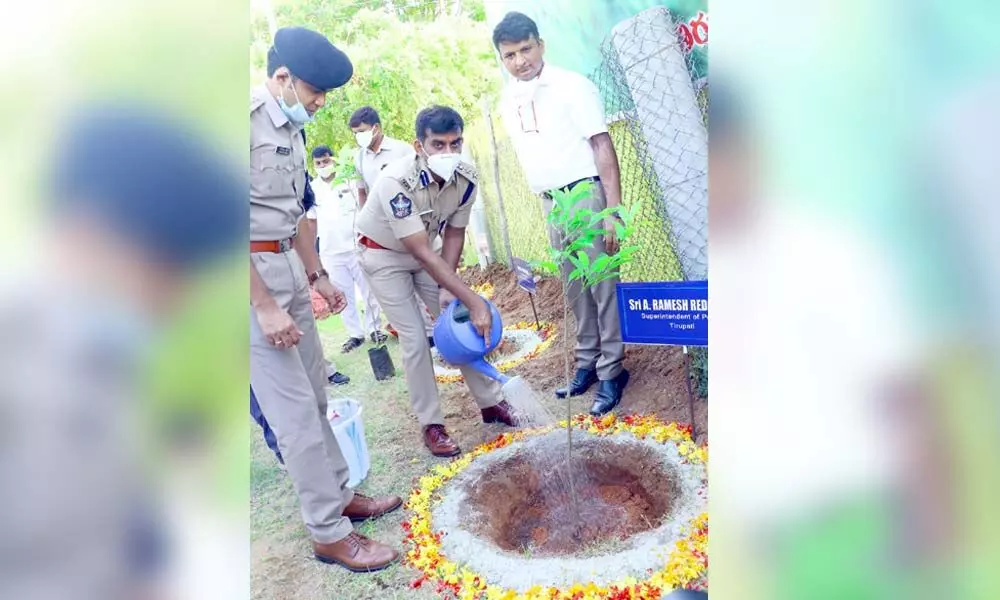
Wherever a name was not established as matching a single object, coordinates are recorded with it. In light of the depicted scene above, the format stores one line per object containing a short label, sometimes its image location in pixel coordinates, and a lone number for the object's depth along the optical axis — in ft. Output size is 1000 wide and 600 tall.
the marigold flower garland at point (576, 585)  6.32
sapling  7.24
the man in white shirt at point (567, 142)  10.56
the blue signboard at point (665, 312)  7.84
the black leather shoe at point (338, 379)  15.80
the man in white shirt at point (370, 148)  15.12
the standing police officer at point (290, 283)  6.84
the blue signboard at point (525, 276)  10.42
